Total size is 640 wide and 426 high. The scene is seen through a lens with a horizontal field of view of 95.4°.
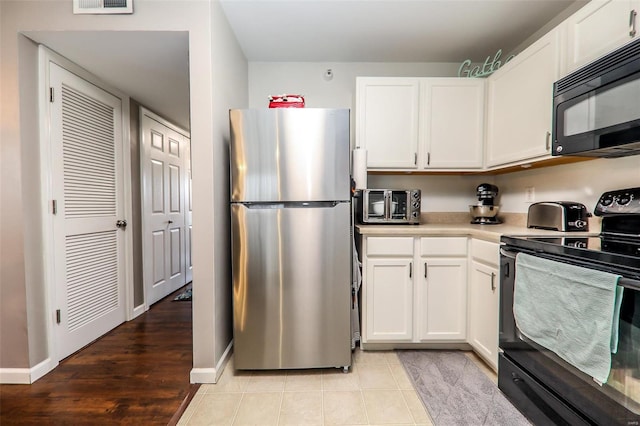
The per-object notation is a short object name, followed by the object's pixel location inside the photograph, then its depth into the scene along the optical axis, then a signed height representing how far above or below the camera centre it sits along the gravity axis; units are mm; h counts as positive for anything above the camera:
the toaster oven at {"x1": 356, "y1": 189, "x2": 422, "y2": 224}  2258 -35
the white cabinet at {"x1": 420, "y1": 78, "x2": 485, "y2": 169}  2309 +639
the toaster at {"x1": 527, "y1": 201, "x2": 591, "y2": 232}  1695 -78
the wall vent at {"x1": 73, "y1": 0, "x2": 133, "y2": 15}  1673 +1123
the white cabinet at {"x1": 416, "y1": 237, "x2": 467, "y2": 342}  2043 -619
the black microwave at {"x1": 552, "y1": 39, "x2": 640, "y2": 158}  1175 +430
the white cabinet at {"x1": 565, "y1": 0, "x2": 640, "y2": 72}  1283 +832
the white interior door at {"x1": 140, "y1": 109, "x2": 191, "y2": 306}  3004 -47
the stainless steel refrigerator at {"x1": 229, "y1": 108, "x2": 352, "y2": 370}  1778 -222
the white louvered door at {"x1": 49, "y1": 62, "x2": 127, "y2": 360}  1993 -52
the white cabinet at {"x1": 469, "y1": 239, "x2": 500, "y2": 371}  1747 -623
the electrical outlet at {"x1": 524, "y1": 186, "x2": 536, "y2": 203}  2145 +65
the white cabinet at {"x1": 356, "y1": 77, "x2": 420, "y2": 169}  2322 +663
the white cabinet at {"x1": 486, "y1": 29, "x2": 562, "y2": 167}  1694 +650
